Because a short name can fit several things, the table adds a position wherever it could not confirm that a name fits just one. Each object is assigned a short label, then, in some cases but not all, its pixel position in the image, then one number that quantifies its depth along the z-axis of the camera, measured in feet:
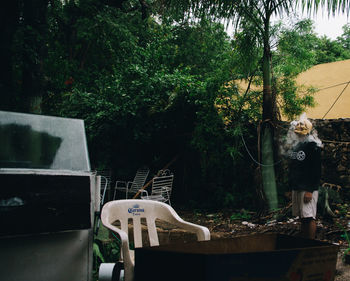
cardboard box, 3.66
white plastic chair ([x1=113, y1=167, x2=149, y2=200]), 27.80
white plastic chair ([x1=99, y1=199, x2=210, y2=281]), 8.14
